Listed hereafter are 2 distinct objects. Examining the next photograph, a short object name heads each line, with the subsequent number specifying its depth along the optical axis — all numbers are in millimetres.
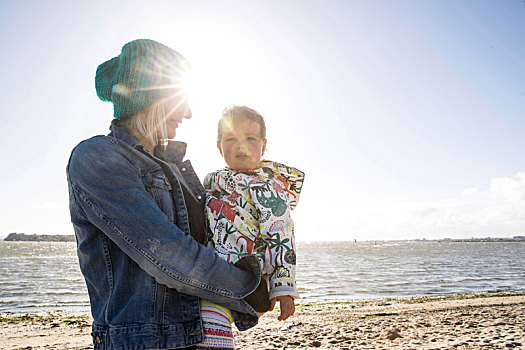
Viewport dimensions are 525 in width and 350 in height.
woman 1369
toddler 1846
